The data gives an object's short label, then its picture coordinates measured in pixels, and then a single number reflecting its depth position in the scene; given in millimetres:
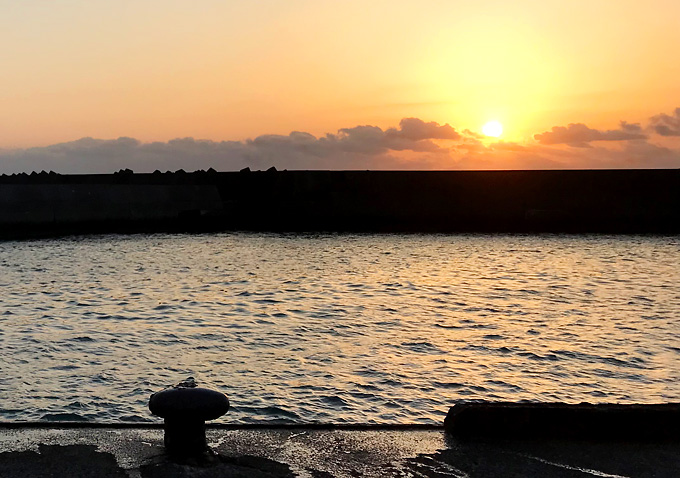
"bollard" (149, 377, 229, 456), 5543
